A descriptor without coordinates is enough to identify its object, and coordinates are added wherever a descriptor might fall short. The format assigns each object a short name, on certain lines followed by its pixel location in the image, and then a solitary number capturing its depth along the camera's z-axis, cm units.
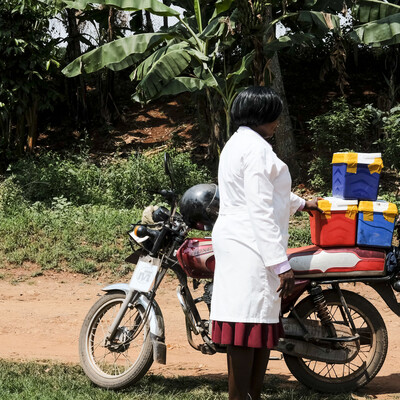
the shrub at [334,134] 1141
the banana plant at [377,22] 905
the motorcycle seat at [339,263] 436
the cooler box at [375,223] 430
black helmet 425
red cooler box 433
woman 326
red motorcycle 436
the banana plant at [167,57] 943
